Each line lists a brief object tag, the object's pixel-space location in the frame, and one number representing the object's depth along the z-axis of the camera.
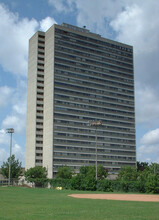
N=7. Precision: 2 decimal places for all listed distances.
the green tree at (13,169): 111.19
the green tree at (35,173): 114.34
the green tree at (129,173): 122.16
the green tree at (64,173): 114.94
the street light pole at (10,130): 100.69
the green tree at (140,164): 182.96
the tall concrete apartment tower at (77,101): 144.88
